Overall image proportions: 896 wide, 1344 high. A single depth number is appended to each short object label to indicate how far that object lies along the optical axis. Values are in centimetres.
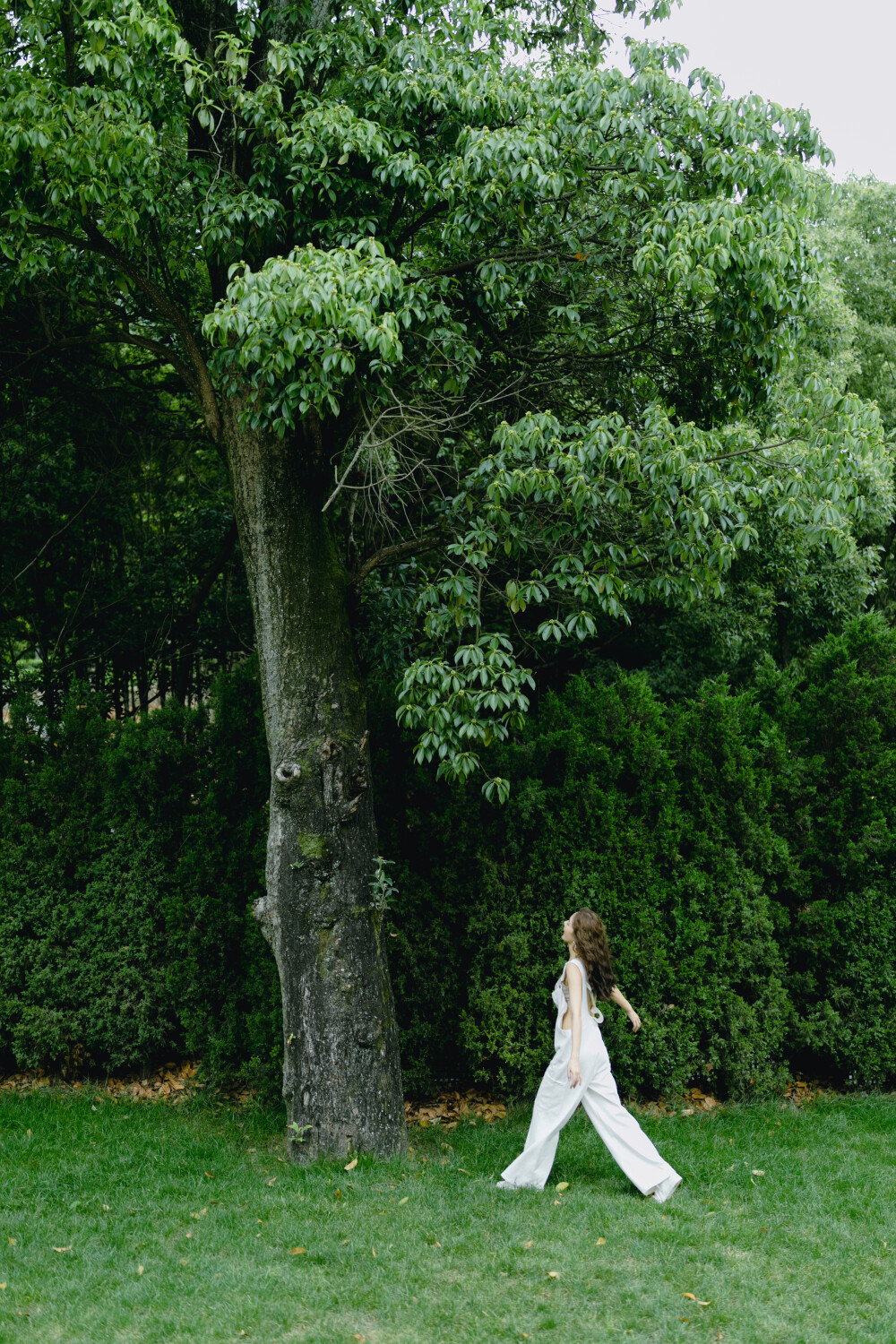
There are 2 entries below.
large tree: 604
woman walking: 593
